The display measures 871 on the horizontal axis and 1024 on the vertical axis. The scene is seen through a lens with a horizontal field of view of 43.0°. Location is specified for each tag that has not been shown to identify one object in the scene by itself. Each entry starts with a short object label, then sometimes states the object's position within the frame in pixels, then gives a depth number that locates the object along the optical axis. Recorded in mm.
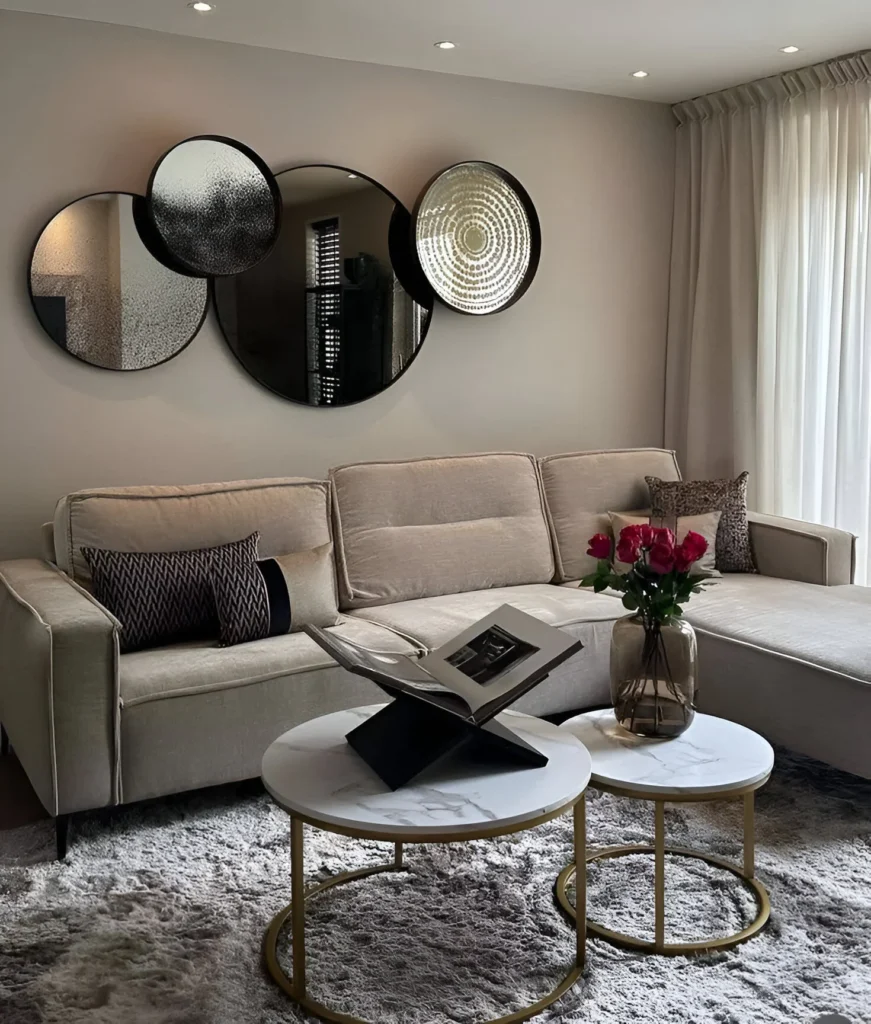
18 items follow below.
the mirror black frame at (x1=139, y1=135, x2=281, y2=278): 3688
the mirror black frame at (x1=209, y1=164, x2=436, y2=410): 4219
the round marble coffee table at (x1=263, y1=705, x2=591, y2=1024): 1980
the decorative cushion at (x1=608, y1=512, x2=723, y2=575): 3996
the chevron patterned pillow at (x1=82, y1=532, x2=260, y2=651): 3053
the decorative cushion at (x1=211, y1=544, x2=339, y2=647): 3119
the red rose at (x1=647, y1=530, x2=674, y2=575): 2361
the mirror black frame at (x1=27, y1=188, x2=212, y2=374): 3613
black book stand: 2158
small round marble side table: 2230
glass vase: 2430
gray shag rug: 2096
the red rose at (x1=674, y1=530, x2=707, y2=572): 2338
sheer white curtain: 4211
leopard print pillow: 4062
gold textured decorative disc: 4258
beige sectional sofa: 2734
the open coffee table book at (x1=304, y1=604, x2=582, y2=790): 2166
